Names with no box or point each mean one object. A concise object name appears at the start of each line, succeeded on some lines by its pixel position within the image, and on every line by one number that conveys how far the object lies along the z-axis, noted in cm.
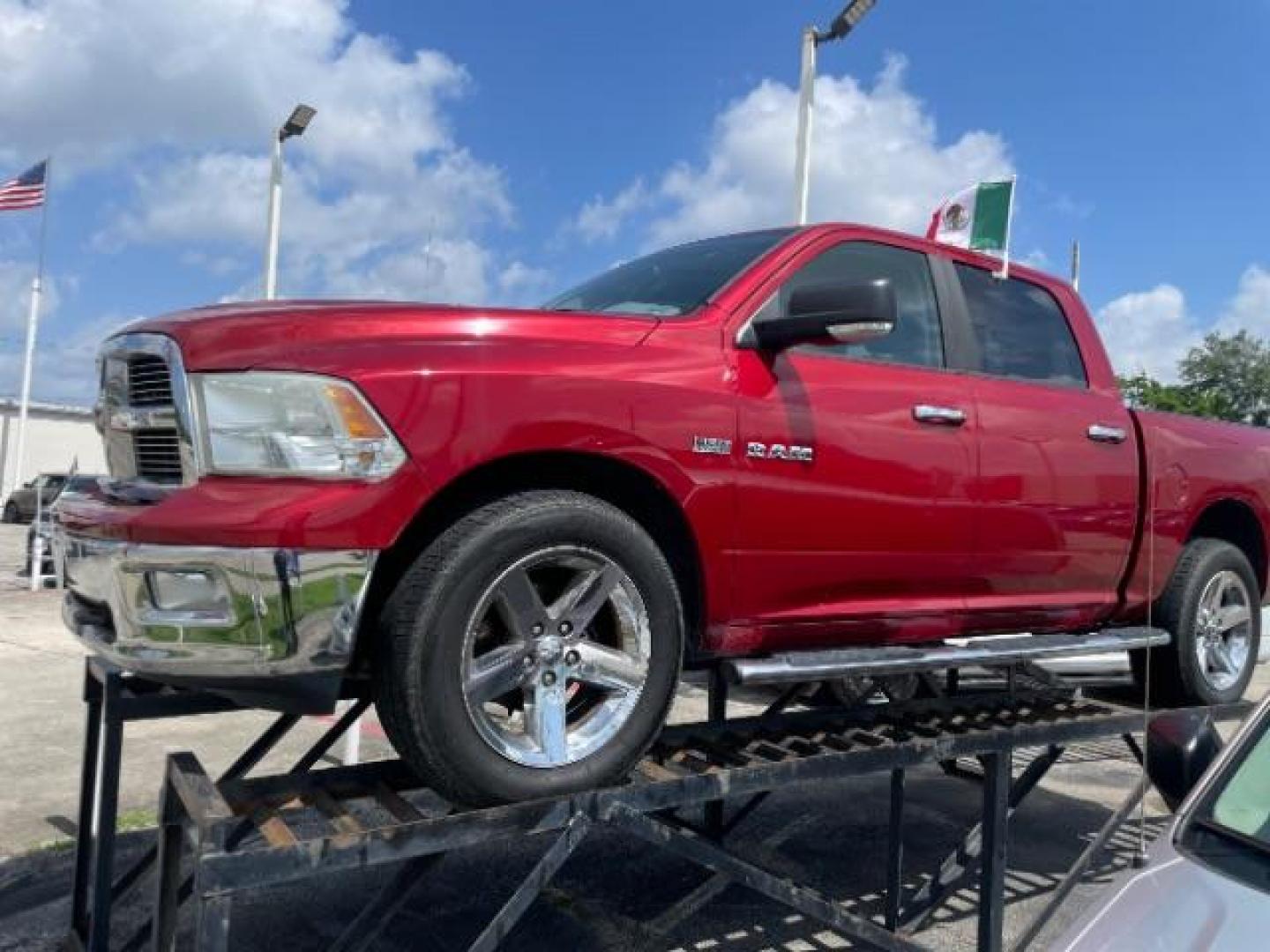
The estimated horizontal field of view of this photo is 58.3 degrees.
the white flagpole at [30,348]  2323
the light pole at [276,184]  816
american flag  1952
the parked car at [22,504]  3061
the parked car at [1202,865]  196
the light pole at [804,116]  939
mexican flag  523
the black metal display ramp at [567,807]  273
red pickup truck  268
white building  4034
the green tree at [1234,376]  5006
